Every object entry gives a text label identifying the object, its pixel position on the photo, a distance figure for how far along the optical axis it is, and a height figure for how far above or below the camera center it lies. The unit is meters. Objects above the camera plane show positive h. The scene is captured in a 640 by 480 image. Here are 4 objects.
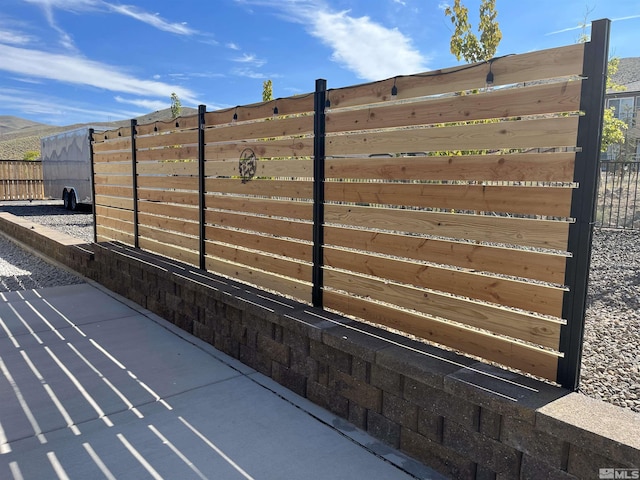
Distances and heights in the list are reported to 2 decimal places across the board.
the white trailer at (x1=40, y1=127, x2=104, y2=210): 14.77 +0.59
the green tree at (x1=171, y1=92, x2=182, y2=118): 22.70 +4.06
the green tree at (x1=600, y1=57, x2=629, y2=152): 10.81 +1.76
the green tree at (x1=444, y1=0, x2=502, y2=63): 7.74 +2.69
